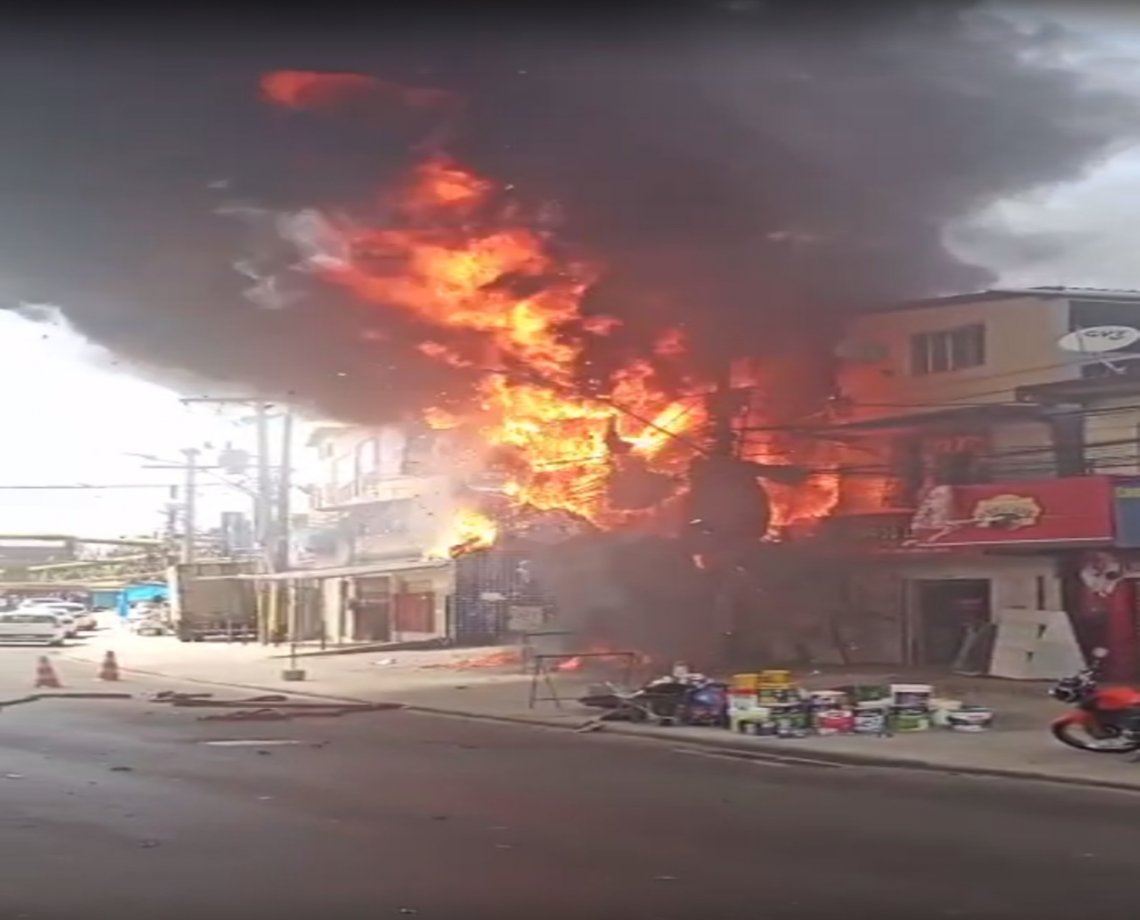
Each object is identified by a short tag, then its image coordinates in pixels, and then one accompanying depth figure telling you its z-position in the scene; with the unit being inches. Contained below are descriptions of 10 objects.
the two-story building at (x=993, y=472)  954.1
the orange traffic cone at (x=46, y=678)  1055.6
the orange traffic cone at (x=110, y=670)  1179.9
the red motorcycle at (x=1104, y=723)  597.3
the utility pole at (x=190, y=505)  2037.4
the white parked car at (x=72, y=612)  1959.9
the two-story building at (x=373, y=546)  1544.0
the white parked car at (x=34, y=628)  1861.5
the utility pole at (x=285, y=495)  1716.3
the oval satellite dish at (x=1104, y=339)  1024.2
